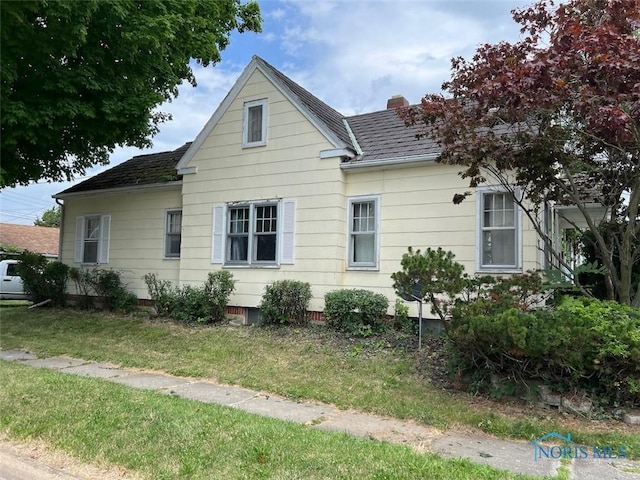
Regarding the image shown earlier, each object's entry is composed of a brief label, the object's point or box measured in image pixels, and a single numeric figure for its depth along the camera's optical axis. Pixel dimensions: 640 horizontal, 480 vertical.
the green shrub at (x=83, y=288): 14.80
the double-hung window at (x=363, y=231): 10.91
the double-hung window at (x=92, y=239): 15.41
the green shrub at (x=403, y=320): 9.95
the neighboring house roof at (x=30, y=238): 33.88
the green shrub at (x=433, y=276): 6.56
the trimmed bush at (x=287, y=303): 10.81
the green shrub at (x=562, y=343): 5.48
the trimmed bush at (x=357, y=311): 9.93
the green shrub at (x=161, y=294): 12.55
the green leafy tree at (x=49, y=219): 63.69
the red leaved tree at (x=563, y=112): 5.64
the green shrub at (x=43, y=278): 15.22
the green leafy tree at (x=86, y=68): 9.34
